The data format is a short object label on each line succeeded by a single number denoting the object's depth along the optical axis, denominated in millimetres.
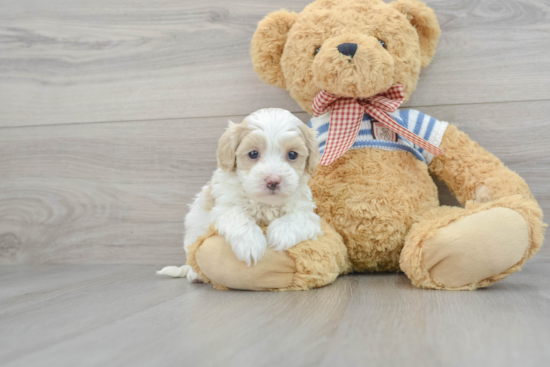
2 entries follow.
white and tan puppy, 902
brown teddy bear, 901
